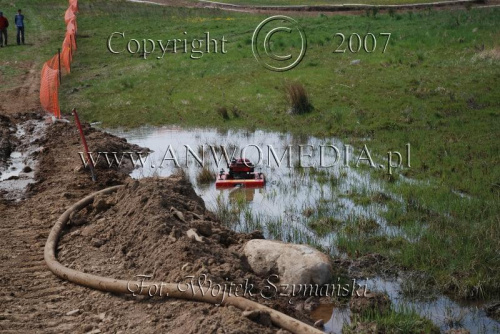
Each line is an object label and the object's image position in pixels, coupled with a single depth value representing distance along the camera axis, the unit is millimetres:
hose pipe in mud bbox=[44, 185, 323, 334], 7496
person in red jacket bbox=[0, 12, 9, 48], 32156
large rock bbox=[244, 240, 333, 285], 9352
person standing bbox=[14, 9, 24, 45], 32250
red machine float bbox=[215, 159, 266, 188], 14039
